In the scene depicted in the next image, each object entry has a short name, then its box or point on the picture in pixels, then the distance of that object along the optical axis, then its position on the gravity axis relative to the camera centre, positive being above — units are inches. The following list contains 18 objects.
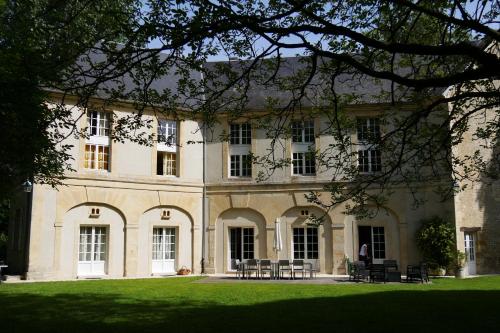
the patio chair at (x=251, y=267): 795.4 -35.1
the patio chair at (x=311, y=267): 792.3 -37.6
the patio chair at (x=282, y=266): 786.0 -35.6
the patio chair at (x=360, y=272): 730.2 -39.9
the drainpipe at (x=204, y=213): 942.4 +56.2
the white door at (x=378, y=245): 904.3 -3.8
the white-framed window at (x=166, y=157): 933.2 +155.6
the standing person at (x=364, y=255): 860.6 -19.6
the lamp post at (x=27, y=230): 786.0 +23.7
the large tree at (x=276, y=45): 275.4 +119.6
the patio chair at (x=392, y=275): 719.1 -43.9
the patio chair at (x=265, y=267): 792.9 -34.9
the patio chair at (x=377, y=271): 716.7 -38.8
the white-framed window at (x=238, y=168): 956.0 +137.4
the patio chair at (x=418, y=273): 712.4 -41.0
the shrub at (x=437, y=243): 832.3 -1.0
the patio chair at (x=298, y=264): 783.3 -33.5
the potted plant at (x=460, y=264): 821.2 -34.2
